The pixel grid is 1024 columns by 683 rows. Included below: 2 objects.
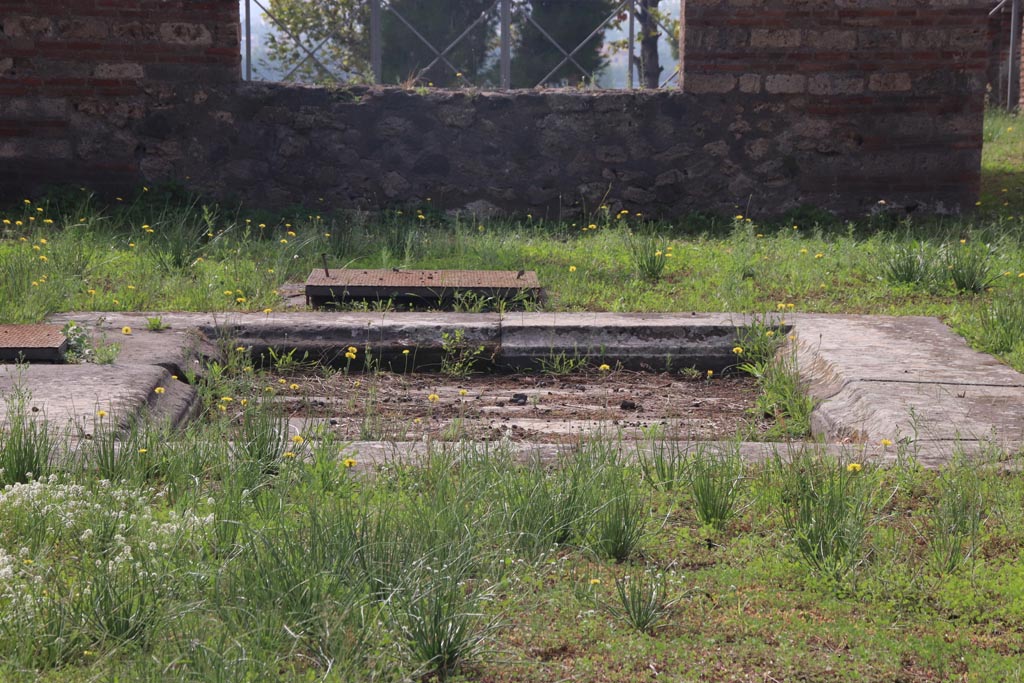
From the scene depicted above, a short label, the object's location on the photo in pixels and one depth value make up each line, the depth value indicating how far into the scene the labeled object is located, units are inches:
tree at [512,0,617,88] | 914.1
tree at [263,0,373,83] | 895.7
